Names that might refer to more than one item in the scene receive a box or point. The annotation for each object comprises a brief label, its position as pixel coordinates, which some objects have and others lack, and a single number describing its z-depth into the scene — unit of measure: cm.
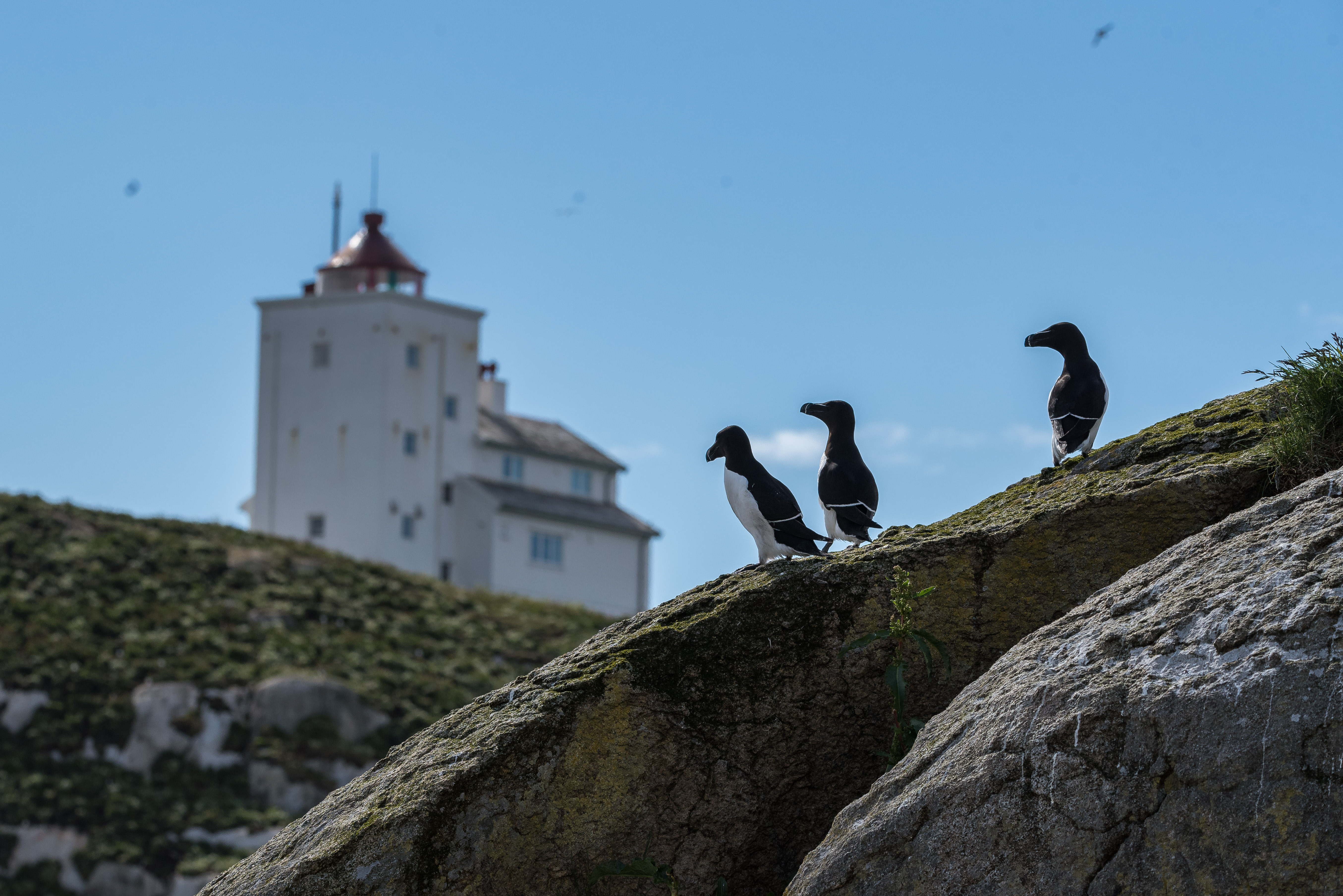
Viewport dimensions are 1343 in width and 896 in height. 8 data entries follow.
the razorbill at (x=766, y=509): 1694
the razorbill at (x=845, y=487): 1708
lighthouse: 13362
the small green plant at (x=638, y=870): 1373
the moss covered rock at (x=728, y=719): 1404
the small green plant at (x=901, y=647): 1393
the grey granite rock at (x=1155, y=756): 1066
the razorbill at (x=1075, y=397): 1714
